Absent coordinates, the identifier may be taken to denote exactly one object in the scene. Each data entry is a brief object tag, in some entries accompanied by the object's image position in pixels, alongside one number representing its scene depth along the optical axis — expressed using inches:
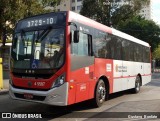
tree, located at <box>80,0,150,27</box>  1716.3
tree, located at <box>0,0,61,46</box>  684.1
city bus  331.6
